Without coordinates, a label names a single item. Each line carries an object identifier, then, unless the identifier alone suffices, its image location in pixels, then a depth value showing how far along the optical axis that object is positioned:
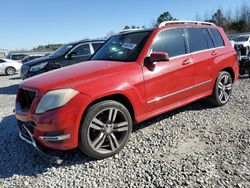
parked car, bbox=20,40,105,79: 6.33
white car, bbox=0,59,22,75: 13.49
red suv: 2.40
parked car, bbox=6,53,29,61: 17.57
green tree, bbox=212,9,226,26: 36.87
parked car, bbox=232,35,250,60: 6.62
